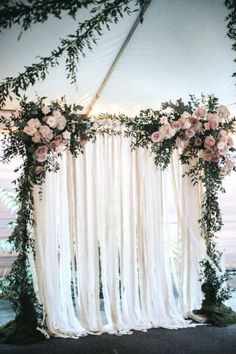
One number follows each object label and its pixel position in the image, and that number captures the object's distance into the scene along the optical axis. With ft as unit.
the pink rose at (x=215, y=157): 12.28
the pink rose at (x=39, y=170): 10.85
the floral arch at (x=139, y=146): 10.71
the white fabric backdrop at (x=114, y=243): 11.25
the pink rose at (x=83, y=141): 11.55
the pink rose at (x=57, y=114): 10.85
